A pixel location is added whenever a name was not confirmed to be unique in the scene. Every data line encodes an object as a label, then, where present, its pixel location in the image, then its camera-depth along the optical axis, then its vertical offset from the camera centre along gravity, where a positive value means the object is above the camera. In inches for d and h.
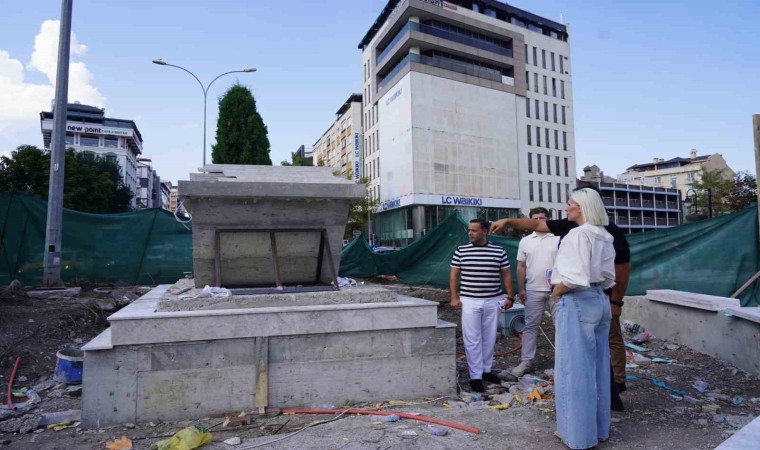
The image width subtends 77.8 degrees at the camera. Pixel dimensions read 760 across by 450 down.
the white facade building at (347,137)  2348.7 +622.9
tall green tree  1089.4 +274.8
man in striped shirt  198.4 -21.0
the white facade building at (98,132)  3260.3 +847.5
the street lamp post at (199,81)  838.5 +334.3
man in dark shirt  173.8 -16.0
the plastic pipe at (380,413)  150.9 -56.4
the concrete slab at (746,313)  213.6 -32.3
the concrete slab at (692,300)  245.6 -30.4
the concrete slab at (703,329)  222.5 -45.9
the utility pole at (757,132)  287.0 +68.4
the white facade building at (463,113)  1811.0 +568.1
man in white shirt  219.5 -17.8
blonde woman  132.5 -24.0
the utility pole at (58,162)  362.0 +73.2
